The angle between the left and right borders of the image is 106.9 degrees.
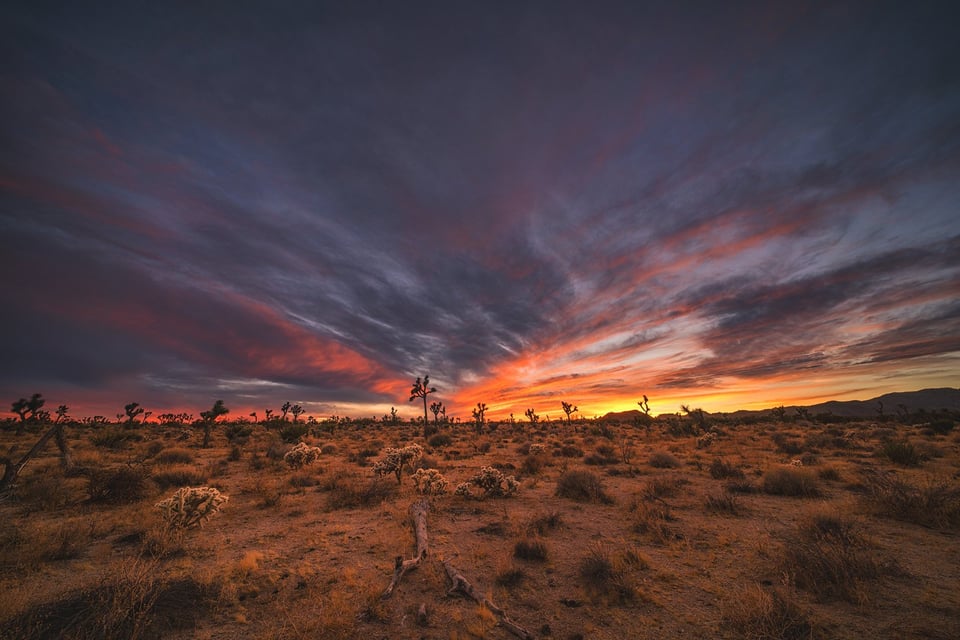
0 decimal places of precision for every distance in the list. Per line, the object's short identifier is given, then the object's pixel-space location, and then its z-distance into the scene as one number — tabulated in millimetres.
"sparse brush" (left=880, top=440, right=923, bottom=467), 16219
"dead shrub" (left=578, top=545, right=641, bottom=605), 6871
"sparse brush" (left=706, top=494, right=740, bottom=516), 11086
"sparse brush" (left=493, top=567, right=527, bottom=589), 7586
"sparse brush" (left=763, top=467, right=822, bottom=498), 12562
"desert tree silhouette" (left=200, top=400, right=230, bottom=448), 32406
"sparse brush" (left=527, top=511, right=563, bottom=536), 10352
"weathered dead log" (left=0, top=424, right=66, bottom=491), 11383
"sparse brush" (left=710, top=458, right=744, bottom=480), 15719
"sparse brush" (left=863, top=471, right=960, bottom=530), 8883
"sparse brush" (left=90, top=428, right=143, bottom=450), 26109
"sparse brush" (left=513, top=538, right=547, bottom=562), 8688
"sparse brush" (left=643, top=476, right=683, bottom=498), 13341
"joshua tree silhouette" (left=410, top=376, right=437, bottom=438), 51969
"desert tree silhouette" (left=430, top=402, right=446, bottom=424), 57569
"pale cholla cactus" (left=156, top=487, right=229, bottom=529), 10156
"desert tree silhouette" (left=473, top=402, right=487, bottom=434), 50088
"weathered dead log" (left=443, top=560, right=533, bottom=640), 5863
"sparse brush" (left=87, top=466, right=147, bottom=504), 12500
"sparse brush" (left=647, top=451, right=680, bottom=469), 18792
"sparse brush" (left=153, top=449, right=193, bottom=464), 20611
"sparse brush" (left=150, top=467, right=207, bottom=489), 15024
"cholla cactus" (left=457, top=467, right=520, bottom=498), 14281
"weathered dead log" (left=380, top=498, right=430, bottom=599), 7482
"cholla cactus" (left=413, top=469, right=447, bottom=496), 14328
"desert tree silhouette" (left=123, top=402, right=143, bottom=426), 47094
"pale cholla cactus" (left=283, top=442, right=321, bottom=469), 19266
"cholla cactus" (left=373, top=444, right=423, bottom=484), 16312
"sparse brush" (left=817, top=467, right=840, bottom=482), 14286
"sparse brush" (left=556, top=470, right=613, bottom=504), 13378
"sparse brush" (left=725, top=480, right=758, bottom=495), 13356
